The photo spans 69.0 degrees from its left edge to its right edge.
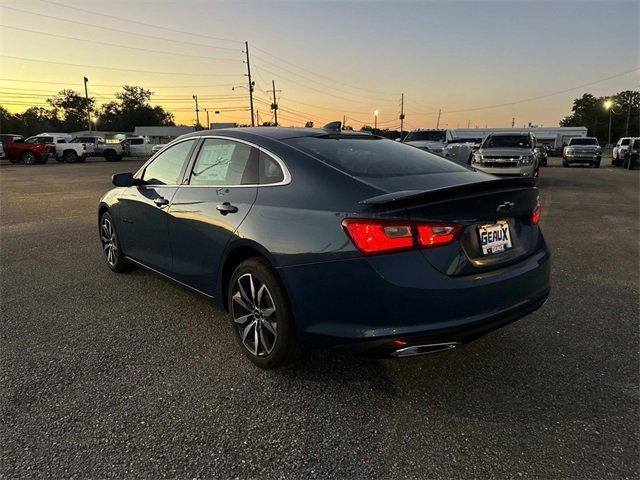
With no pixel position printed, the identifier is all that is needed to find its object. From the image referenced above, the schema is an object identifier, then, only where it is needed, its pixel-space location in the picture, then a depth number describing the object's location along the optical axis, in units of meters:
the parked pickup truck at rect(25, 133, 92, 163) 33.66
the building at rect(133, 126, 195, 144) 87.06
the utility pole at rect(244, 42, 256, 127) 55.87
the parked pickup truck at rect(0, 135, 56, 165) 30.78
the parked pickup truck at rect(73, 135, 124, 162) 38.53
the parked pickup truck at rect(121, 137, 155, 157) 40.12
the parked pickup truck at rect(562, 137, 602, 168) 26.78
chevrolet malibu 2.42
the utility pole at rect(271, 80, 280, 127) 70.84
